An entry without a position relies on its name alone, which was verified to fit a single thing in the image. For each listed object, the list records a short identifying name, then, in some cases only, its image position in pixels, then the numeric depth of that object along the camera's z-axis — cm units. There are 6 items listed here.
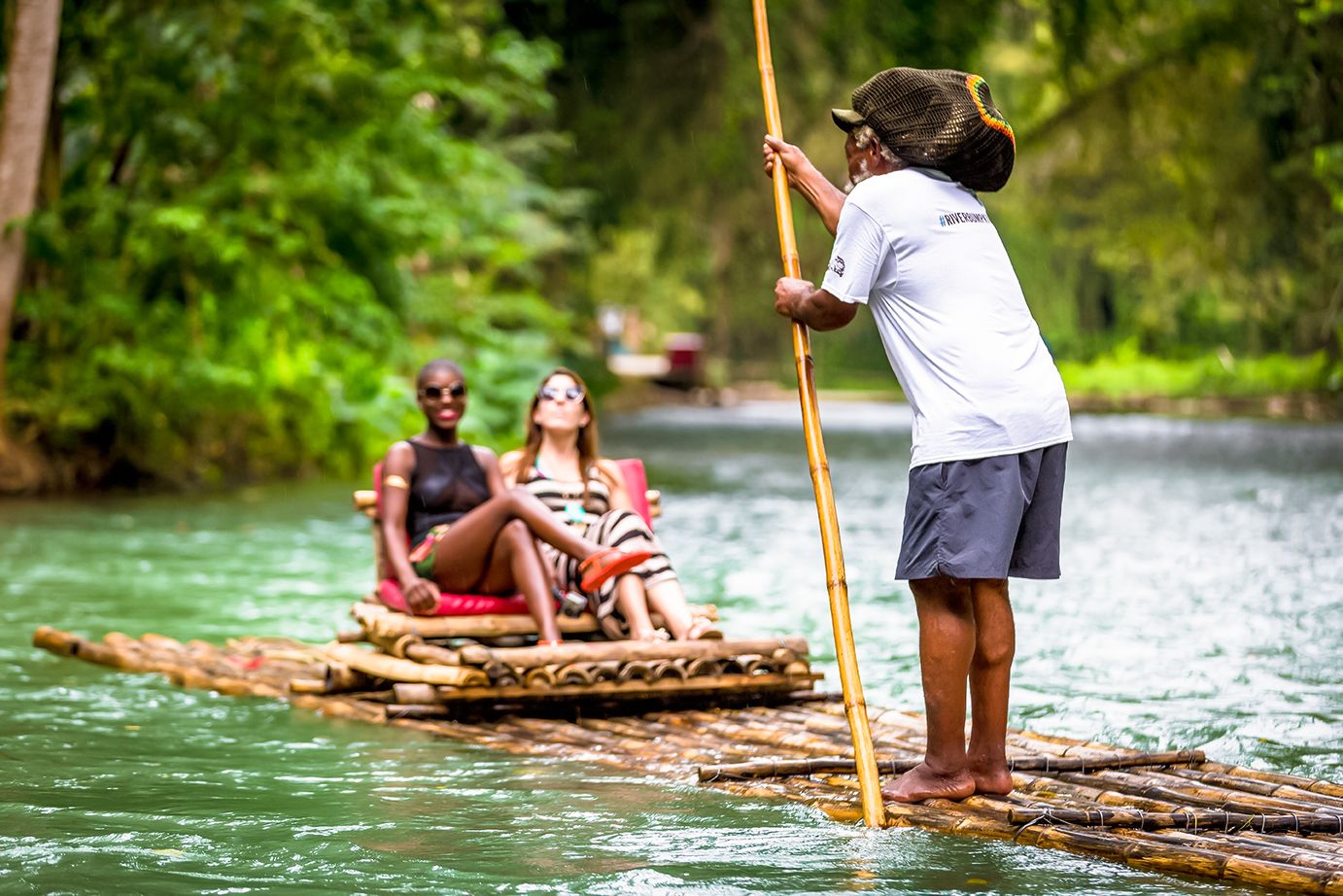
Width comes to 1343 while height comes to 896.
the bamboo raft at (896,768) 1003
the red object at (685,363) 9731
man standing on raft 1078
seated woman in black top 1534
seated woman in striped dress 1572
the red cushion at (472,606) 1574
